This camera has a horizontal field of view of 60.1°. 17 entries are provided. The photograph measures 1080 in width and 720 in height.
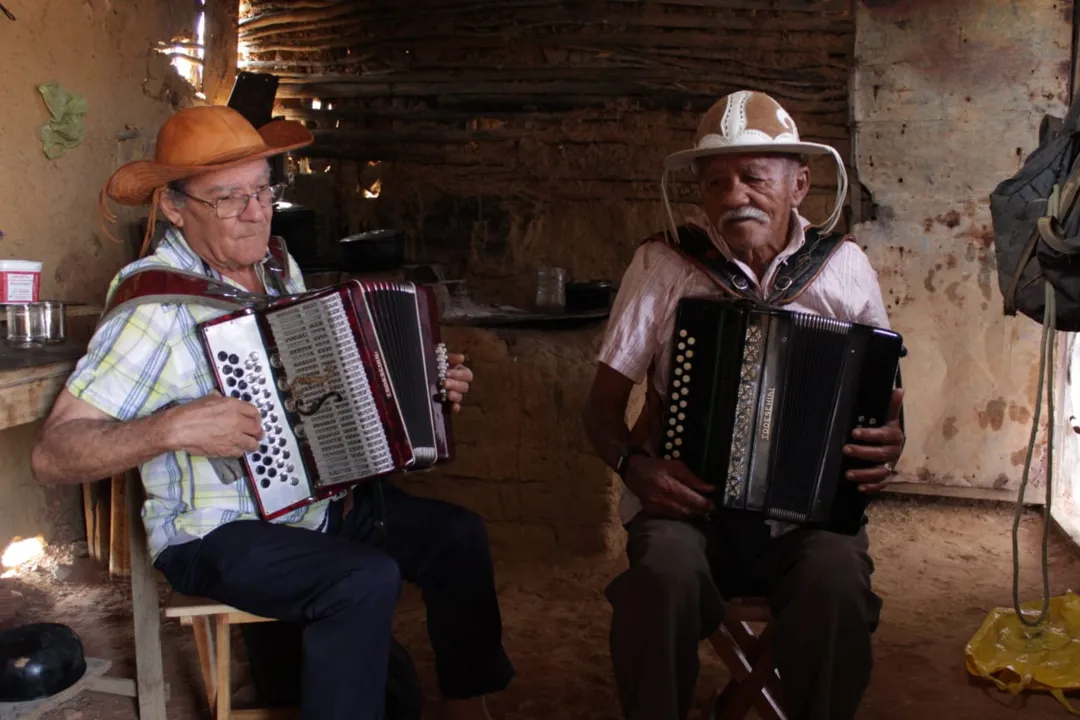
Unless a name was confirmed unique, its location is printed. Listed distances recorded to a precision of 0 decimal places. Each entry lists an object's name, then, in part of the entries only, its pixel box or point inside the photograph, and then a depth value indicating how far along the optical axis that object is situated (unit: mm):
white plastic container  2734
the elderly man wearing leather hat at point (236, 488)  2139
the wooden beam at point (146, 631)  2578
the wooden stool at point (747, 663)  2350
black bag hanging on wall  2543
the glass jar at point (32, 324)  2607
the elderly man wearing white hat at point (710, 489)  2178
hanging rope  2598
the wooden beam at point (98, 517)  4082
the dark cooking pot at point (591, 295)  4535
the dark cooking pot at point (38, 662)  2691
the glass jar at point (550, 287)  4883
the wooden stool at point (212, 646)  2248
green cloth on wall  3850
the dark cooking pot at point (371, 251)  4516
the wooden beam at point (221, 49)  5078
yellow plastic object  3035
